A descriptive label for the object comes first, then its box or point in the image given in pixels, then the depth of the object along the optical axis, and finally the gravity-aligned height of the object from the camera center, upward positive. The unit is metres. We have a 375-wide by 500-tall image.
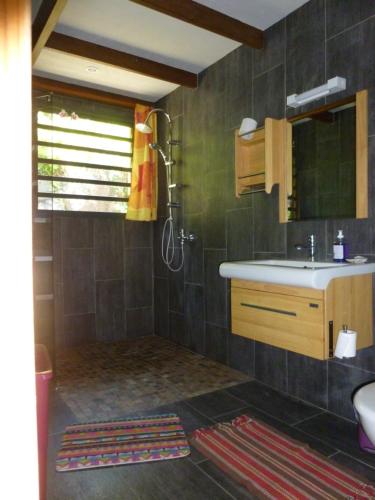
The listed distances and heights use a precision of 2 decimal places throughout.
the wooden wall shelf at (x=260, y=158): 2.54 +0.60
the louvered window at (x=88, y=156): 3.69 +0.89
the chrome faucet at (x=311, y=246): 2.38 -0.02
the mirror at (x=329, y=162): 2.11 +0.49
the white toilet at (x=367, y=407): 1.40 -0.63
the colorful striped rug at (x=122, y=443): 1.79 -1.01
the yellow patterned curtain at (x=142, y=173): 3.88 +0.73
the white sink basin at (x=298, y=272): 1.81 -0.16
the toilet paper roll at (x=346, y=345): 1.83 -0.50
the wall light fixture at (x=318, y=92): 2.15 +0.89
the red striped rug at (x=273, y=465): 1.56 -1.02
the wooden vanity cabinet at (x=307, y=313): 1.84 -0.37
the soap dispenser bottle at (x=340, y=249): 2.16 -0.04
